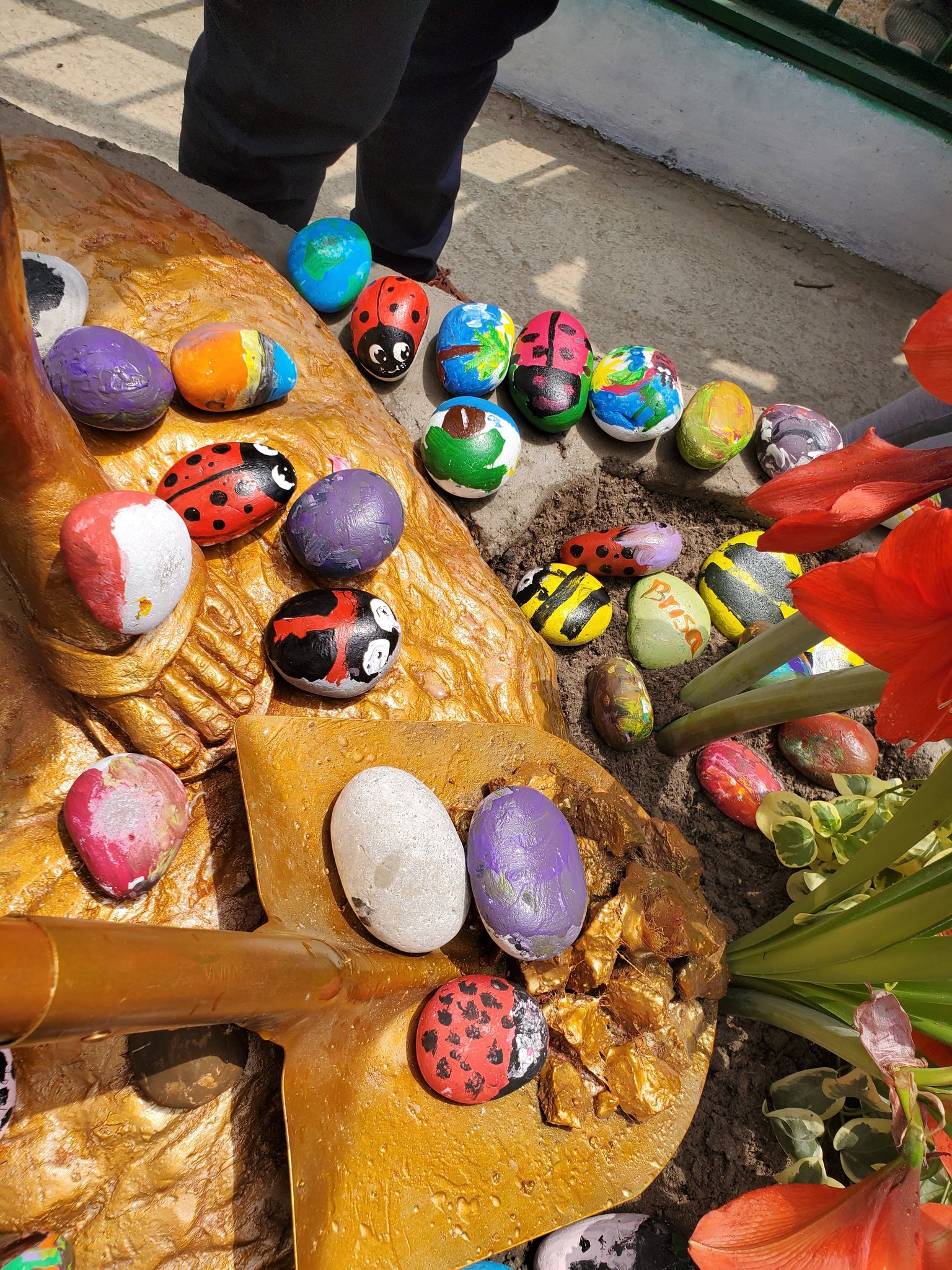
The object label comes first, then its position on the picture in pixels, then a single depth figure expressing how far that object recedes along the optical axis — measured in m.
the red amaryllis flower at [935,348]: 0.56
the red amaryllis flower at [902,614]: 0.56
